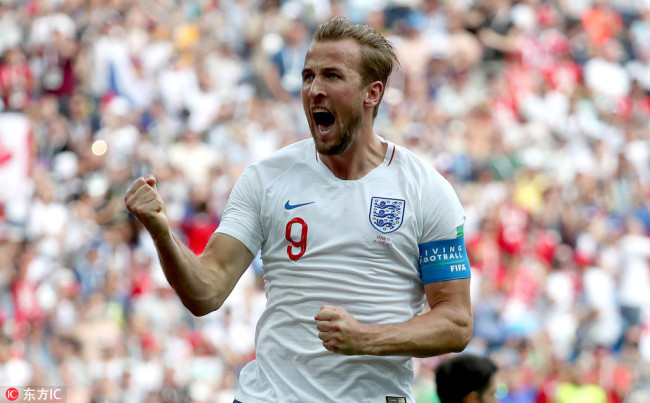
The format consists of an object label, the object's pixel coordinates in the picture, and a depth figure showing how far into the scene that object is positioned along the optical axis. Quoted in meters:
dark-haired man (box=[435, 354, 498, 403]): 12.89
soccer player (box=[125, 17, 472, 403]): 9.75
